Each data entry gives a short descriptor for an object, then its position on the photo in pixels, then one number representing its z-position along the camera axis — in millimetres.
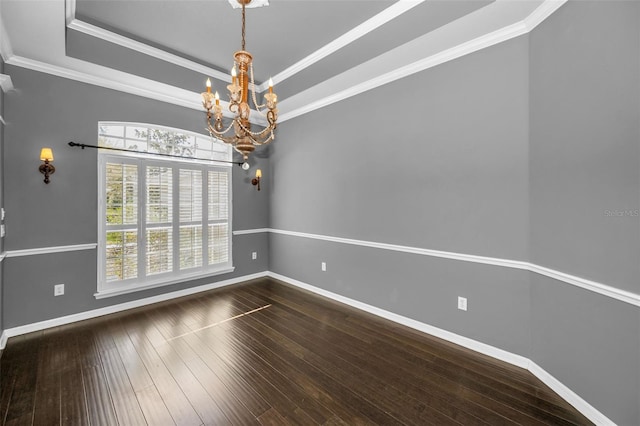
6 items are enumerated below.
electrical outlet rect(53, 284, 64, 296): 3093
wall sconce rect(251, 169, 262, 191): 4876
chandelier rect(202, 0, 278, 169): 2020
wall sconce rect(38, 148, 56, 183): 2889
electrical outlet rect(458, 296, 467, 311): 2701
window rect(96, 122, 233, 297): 3467
